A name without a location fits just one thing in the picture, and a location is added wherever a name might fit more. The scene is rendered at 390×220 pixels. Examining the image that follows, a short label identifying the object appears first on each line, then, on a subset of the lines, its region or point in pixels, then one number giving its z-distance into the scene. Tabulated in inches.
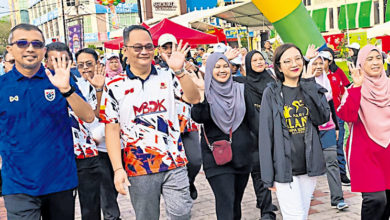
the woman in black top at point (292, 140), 159.8
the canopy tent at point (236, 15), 857.4
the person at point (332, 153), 231.3
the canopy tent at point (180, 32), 506.9
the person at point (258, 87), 218.5
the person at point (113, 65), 301.1
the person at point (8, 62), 219.0
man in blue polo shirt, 133.1
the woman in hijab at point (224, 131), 180.9
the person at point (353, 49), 442.8
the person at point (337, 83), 270.5
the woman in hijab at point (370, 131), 167.2
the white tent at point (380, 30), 715.9
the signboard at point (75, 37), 1066.1
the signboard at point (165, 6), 1937.7
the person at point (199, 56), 734.6
